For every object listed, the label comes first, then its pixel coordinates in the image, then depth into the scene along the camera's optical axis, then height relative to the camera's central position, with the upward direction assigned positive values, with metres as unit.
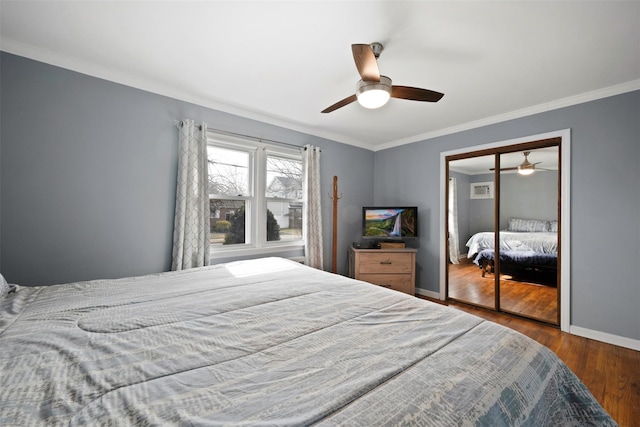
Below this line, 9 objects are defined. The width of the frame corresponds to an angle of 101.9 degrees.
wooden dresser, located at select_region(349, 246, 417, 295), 3.63 -0.75
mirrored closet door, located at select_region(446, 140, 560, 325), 2.92 -0.19
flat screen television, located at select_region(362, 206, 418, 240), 3.86 -0.14
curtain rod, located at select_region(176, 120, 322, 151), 2.60 +0.90
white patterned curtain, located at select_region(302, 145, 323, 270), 3.51 +0.00
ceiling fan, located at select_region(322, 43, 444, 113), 1.58 +0.92
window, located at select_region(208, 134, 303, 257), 2.98 +0.22
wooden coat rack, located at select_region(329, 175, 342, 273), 3.72 -0.22
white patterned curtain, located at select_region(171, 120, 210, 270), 2.54 +0.11
